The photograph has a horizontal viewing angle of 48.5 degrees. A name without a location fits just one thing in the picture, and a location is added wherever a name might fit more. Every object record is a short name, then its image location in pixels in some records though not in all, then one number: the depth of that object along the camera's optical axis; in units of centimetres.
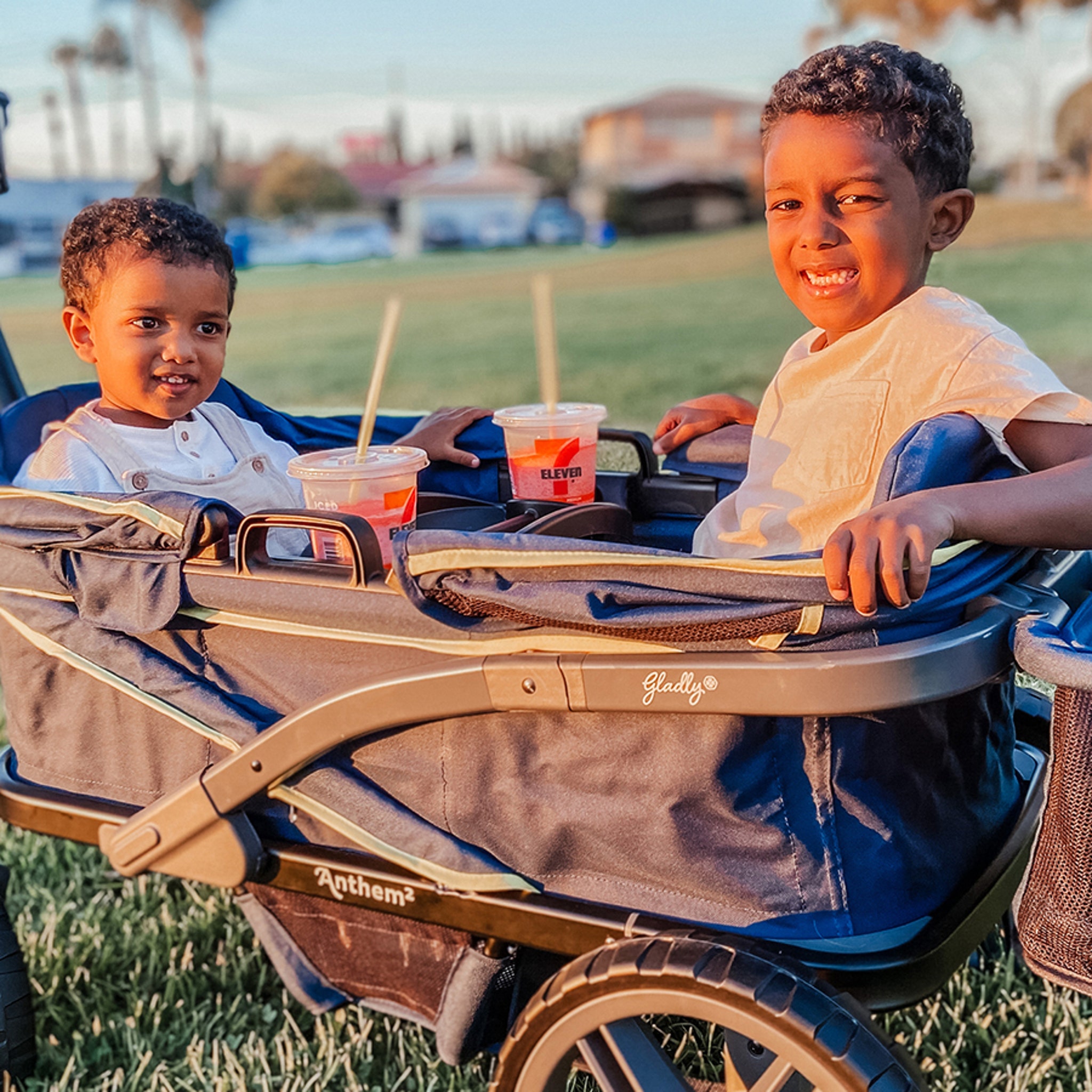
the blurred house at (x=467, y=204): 4600
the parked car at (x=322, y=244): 3556
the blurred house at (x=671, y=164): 4322
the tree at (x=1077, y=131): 1905
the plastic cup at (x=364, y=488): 190
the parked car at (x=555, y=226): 4031
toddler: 217
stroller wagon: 141
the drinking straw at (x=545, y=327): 190
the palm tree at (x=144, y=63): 3347
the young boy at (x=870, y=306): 161
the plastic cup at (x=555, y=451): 219
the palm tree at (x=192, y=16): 4838
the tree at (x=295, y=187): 4819
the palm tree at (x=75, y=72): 3020
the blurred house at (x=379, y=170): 5631
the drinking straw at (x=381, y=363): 182
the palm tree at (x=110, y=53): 4762
